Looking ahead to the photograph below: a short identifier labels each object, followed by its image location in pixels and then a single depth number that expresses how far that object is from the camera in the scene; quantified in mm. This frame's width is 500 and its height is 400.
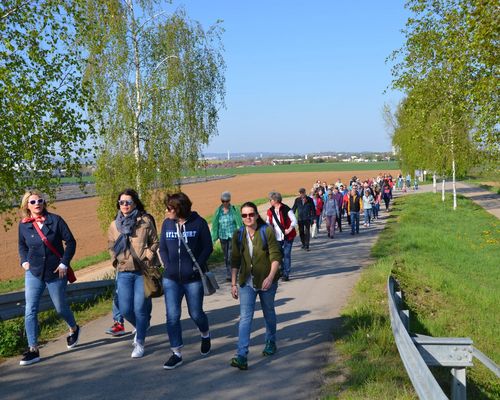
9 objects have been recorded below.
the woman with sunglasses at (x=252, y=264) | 5855
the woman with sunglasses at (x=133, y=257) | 6195
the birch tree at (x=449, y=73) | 13047
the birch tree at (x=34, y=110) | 7961
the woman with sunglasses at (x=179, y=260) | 5848
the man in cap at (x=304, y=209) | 14070
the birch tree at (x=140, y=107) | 13891
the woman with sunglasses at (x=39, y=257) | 6152
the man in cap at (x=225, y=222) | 10516
